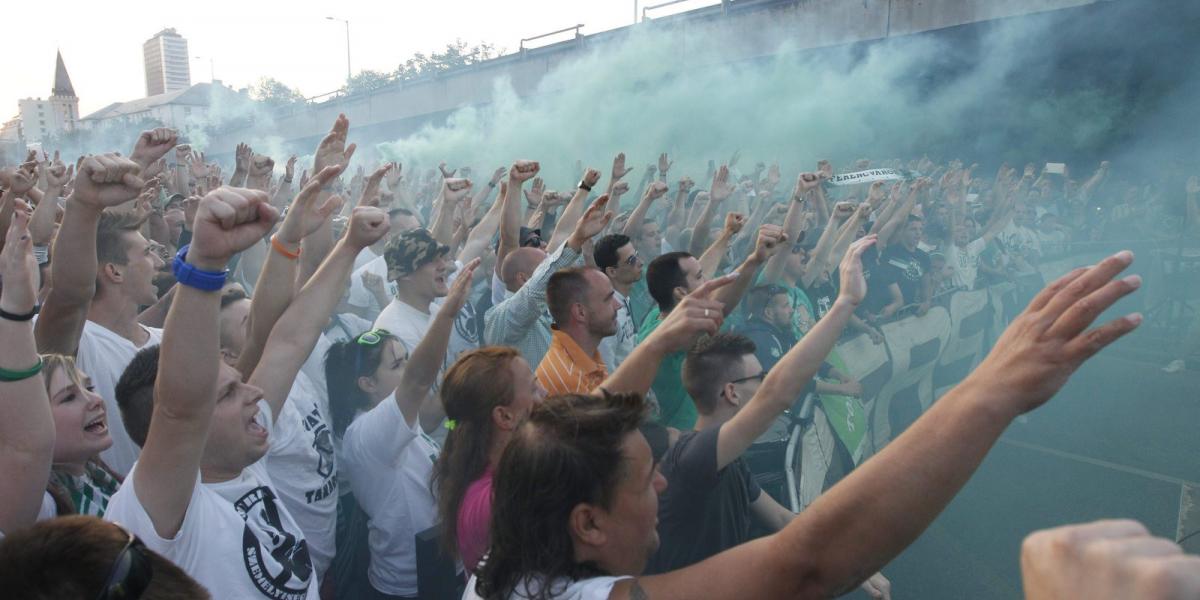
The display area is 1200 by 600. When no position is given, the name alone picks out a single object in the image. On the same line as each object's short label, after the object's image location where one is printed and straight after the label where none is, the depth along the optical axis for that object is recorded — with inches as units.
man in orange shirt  135.7
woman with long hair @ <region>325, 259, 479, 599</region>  109.4
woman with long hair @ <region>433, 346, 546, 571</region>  91.7
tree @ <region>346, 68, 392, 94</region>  1243.2
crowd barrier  166.4
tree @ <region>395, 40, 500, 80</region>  1402.6
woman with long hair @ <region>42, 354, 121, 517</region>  83.7
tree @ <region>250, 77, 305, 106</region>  2162.9
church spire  2522.1
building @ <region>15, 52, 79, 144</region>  2519.7
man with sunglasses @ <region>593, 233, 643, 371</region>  181.6
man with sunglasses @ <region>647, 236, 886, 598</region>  94.2
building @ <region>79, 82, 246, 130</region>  2020.2
